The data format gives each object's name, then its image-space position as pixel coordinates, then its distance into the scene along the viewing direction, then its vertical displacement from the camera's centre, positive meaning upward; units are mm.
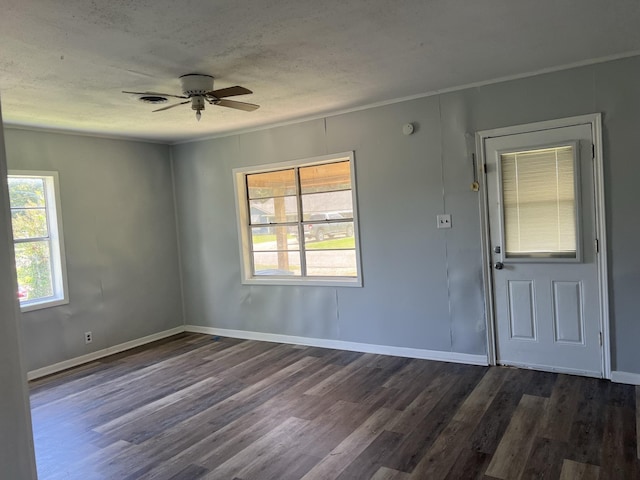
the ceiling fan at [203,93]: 3158 +960
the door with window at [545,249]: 3604 -329
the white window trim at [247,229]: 4672 -16
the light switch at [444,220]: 4160 -42
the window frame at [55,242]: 4723 -7
